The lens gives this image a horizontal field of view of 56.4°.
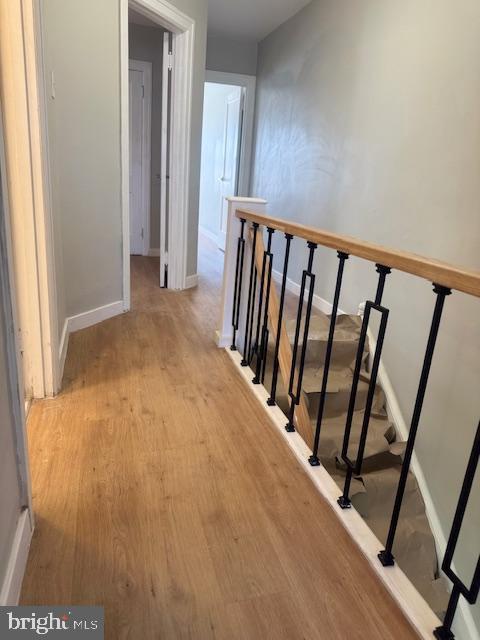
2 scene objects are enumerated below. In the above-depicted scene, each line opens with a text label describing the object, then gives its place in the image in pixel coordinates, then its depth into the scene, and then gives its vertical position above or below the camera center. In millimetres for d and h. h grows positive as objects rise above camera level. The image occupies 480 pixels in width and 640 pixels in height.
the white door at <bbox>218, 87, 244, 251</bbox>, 5328 +149
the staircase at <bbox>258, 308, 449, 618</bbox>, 2197 -1421
